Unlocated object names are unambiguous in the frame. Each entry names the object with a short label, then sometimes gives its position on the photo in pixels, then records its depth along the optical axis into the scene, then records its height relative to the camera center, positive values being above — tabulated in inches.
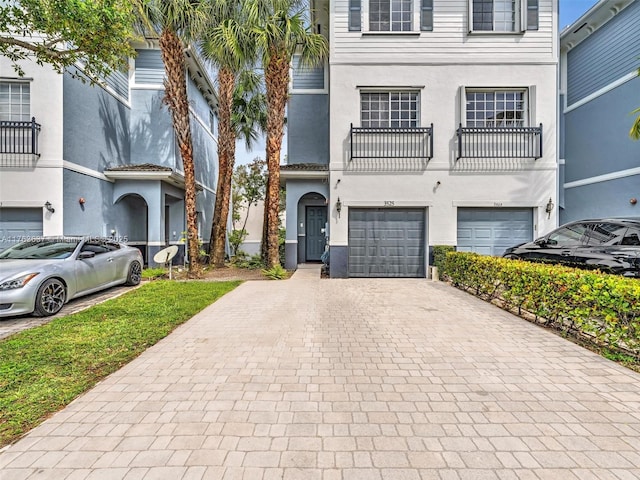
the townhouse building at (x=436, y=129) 409.4 +136.0
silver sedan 226.4 -27.2
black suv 227.8 -6.6
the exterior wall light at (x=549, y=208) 406.0 +37.7
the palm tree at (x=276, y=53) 383.2 +224.3
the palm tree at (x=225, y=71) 384.8 +219.9
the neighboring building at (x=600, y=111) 441.7 +192.3
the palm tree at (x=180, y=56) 374.9 +222.0
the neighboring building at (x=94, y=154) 400.8 +116.2
